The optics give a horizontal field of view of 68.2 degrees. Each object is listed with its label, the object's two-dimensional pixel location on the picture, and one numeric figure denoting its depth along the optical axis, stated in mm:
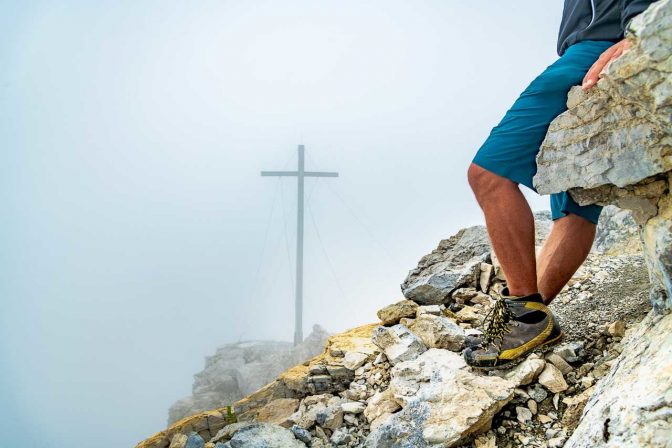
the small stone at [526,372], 2902
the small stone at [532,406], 2799
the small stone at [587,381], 2785
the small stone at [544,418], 2715
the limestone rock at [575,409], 2613
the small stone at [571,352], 2969
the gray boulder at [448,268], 4457
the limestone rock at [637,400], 1726
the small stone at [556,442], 2523
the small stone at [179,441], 3693
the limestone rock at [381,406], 3248
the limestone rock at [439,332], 3576
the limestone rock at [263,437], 3209
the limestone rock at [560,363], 2922
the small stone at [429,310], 4082
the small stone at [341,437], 3189
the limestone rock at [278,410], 3836
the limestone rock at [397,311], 4272
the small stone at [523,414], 2781
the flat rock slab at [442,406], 2771
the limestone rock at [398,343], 3679
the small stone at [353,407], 3402
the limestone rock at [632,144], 1810
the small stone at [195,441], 3539
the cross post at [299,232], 14773
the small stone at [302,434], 3266
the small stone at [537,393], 2828
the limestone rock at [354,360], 3951
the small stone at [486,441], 2736
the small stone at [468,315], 4023
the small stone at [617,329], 2996
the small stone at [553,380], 2818
